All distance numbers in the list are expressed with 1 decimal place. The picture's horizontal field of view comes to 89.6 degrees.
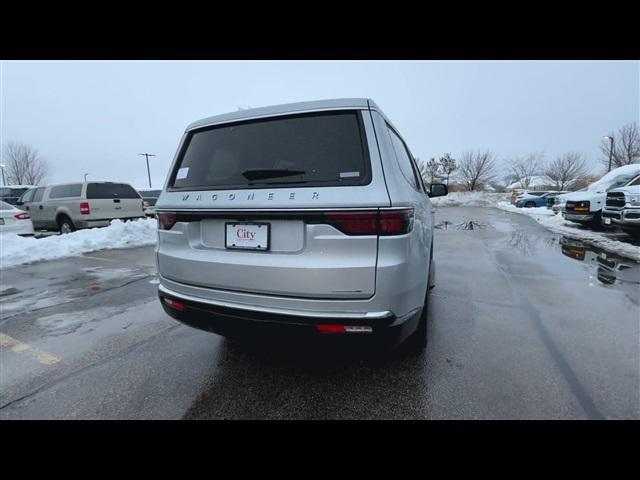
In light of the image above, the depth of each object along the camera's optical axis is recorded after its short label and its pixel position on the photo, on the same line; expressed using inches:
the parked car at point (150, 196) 764.6
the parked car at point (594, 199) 443.5
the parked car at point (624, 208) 333.1
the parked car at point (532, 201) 1141.1
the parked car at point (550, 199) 1079.9
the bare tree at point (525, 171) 2401.6
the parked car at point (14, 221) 316.5
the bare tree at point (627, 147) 1134.4
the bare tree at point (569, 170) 1990.7
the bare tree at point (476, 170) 1882.4
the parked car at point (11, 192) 619.8
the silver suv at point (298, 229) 73.0
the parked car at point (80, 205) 384.5
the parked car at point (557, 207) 674.7
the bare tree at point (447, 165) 1983.3
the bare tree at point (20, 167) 1766.7
